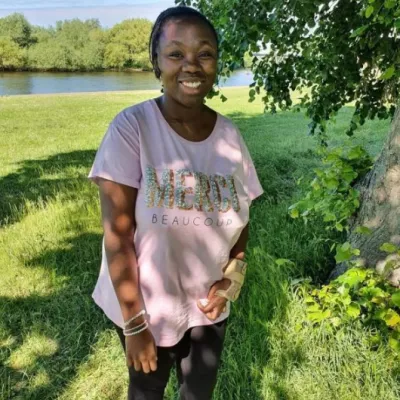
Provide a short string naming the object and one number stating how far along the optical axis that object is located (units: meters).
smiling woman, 1.34
